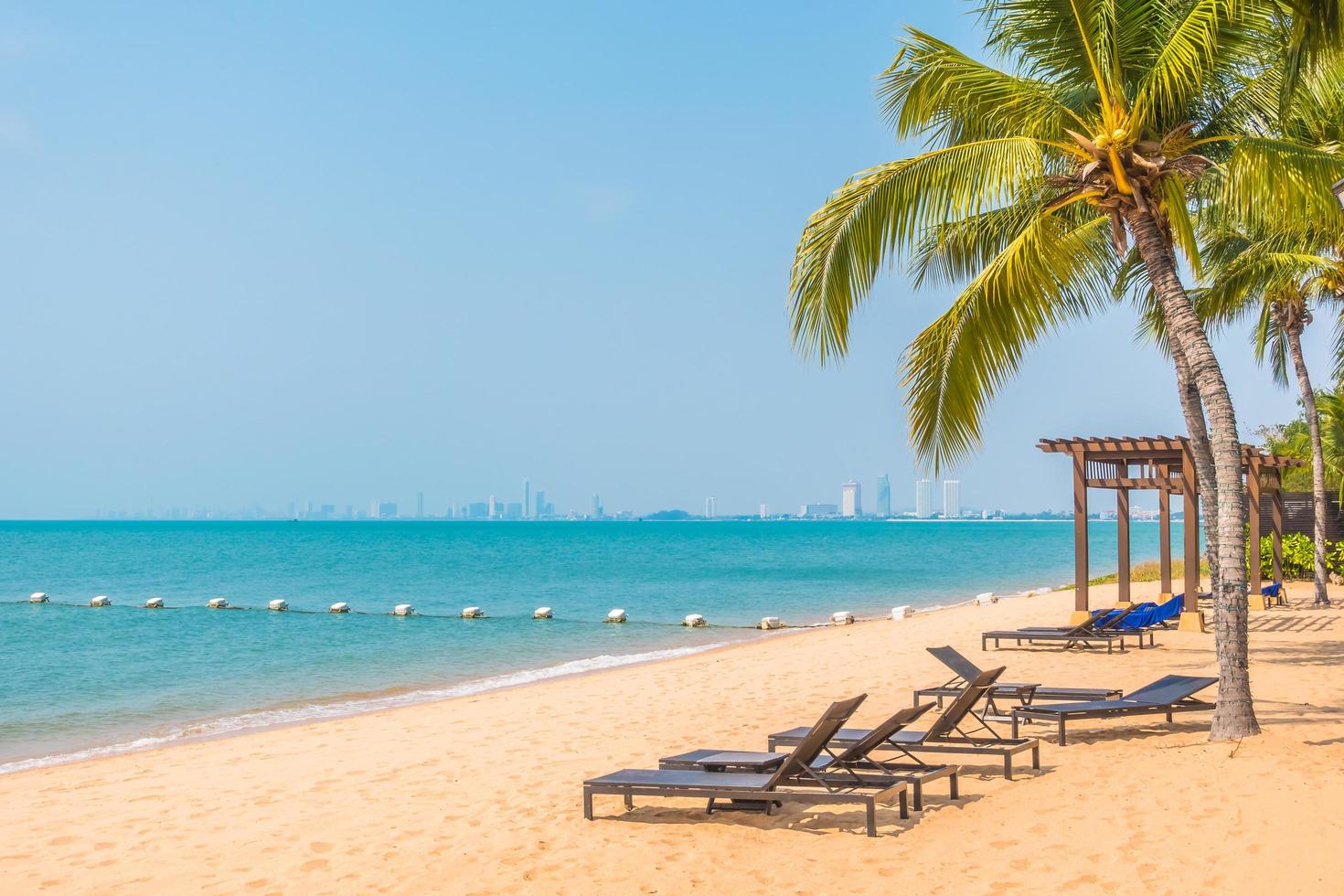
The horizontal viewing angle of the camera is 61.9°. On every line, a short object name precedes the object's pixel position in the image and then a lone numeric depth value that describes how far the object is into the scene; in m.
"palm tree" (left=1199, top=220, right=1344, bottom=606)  14.66
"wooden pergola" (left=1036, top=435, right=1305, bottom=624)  15.32
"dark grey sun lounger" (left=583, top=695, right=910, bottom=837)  5.79
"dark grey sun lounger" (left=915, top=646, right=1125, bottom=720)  8.27
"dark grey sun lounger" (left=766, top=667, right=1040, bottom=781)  6.94
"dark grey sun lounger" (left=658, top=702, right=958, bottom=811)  6.16
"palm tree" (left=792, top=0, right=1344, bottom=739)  7.48
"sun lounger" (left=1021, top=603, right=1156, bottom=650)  13.97
